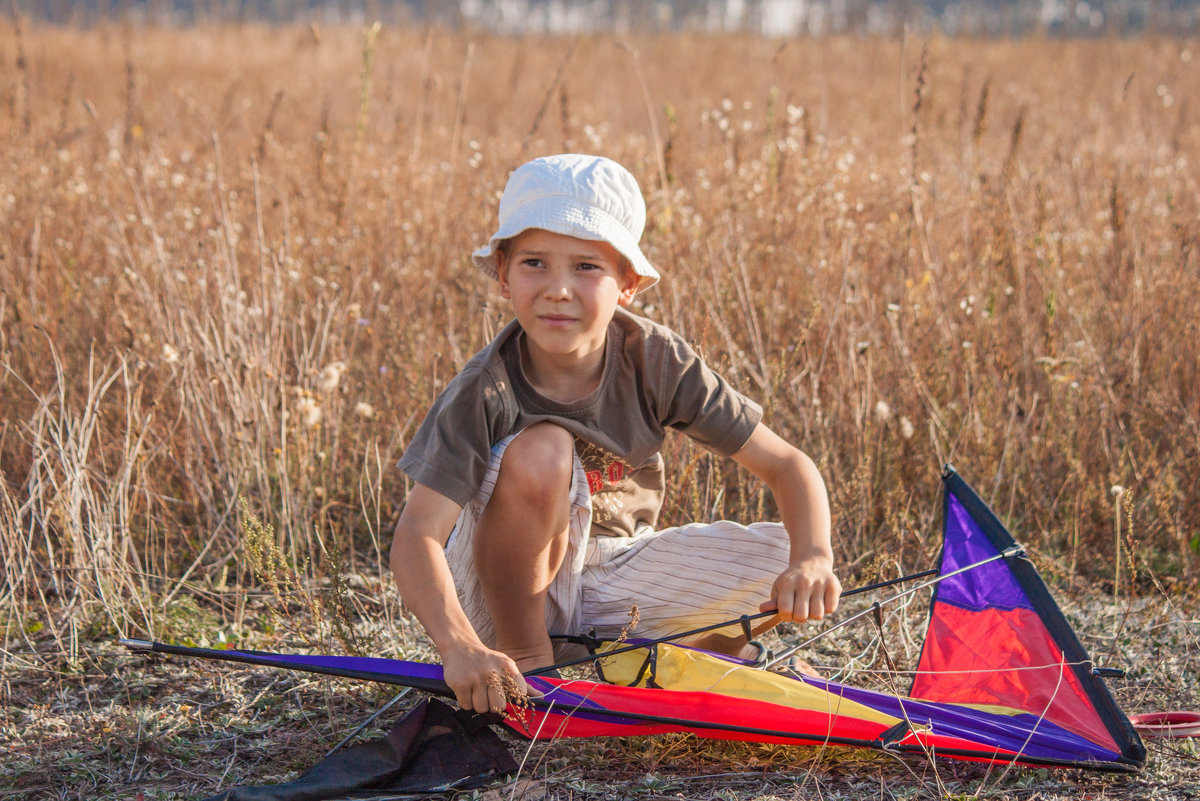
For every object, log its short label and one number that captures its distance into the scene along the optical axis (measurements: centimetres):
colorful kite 383
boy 384
